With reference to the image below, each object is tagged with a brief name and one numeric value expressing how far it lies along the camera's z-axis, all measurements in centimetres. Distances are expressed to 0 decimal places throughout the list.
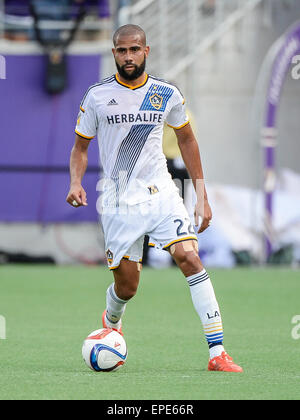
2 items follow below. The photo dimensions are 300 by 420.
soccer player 1423
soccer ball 1387
